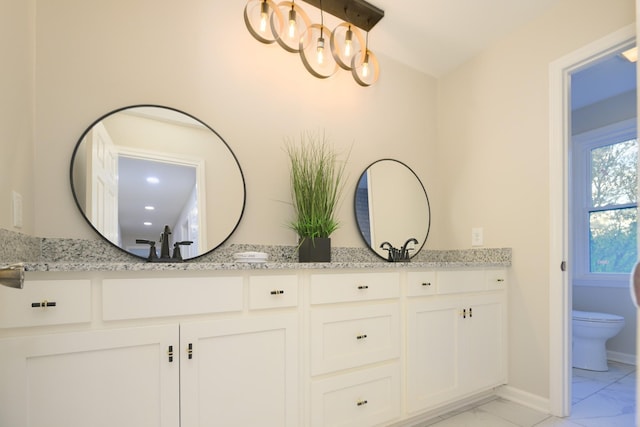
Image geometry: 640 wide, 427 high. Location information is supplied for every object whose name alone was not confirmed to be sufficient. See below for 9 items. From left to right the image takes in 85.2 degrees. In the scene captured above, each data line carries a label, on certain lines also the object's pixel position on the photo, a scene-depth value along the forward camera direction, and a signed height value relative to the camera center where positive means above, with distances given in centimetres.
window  326 +11
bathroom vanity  107 -50
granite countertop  113 -18
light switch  123 +3
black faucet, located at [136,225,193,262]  163 -16
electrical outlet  249 -15
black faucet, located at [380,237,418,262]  231 -26
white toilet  279 -99
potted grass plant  195 +13
